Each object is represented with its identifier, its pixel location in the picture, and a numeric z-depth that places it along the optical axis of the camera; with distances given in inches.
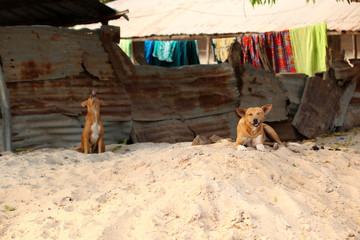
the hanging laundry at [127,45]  585.5
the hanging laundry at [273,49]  475.5
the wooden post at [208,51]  581.8
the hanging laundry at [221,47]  518.1
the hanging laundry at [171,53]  549.0
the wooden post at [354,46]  521.5
